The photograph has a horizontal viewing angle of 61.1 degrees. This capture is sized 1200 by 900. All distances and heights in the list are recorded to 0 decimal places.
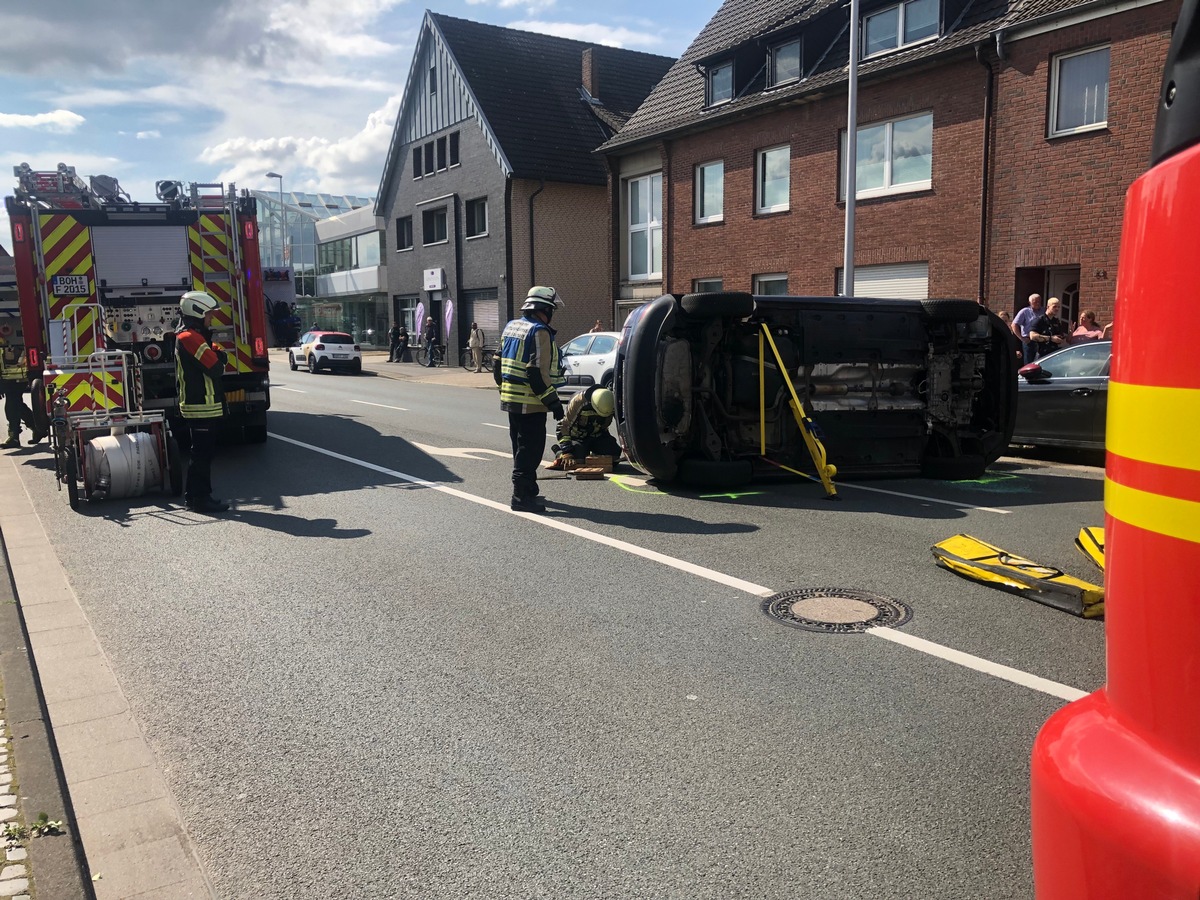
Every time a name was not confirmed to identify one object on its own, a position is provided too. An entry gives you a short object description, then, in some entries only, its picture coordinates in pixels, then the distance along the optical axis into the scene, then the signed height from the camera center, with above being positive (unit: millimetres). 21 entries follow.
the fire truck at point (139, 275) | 12141 +648
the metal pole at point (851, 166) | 17188 +2606
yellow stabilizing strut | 9003 -1016
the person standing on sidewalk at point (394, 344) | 40344 -732
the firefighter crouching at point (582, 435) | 10860 -1194
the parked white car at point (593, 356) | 21047 -688
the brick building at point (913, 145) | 16625 +3448
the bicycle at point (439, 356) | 37688 -1139
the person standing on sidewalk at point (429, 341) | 37469 -602
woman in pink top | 14195 -181
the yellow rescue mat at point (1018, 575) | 5574 -1502
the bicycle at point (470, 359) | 34562 -1211
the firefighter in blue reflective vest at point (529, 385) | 8609 -515
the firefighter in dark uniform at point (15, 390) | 12984 -779
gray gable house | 33969 +5455
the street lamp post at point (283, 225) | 63750 +6348
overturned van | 9156 -608
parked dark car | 11117 -898
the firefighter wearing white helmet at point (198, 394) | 8859 -587
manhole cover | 5434 -1607
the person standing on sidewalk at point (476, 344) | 33938 -645
